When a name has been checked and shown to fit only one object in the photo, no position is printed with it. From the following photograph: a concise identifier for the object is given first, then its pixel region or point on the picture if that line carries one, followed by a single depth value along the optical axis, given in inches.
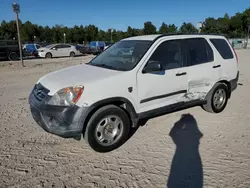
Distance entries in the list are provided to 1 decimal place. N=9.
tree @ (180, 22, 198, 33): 2837.1
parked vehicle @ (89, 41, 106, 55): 1092.2
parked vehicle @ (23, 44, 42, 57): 962.4
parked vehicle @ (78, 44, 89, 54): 1108.6
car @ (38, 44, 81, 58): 898.1
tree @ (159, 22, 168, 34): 3029.5
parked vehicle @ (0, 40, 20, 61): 751.7
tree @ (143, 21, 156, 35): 2963.1
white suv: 130.3
